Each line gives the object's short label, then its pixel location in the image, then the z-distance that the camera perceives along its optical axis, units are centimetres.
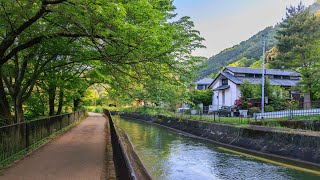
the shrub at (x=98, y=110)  5473
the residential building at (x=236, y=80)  3603
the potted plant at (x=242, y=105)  2778
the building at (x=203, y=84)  5239
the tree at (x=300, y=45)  2538
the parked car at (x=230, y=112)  2651
